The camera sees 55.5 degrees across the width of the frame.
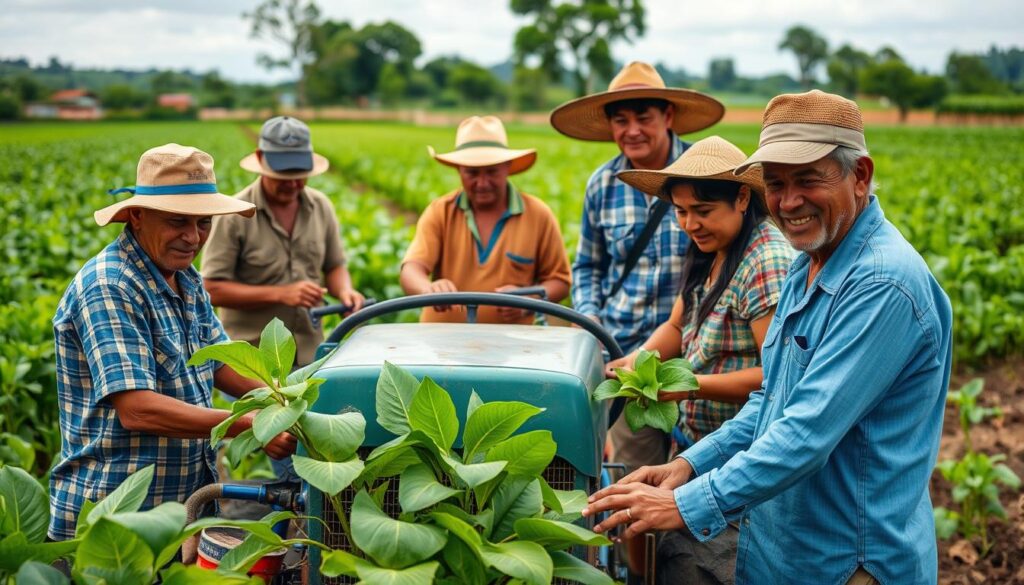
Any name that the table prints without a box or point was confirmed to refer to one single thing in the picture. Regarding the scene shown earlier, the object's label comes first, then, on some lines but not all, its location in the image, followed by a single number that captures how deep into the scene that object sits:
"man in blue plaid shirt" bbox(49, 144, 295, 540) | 2.58
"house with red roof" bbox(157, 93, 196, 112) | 99.88
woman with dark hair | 2.79
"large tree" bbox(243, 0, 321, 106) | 115.81
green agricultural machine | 2.29
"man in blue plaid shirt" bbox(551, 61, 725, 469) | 3.90
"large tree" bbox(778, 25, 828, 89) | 121.69
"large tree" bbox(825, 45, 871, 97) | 95.38
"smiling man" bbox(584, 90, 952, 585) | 2.07
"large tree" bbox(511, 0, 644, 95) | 108.31
